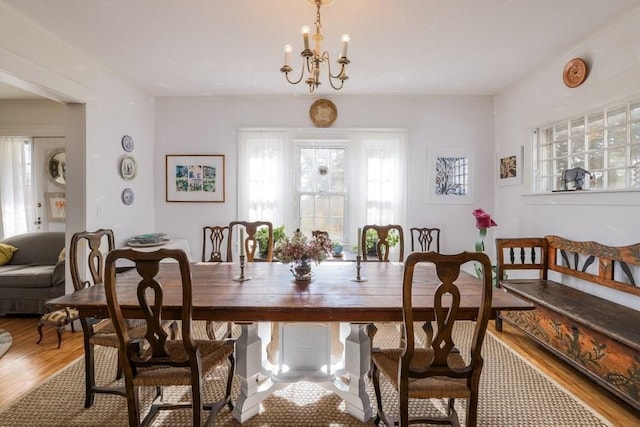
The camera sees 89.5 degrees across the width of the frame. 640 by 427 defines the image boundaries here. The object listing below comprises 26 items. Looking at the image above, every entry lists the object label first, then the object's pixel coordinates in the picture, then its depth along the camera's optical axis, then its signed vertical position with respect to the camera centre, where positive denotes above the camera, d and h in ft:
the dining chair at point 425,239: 13.66 -1.19
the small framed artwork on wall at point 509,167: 12.28 +1.76
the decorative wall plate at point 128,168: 11.95 +1.65
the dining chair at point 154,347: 4.43 -2.05
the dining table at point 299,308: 5.14 -1.54
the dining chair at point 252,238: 9.77 -0.82
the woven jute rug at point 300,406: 6.06 -3.93
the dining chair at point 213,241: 12.94 -1.27
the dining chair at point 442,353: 4.25 -2.01
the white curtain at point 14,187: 14.52 +1.10
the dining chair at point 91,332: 6.22 -2.42
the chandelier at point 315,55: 5.94 +3.12
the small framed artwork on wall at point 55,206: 14.84 +0.23
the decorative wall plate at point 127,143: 12.03 +2.56
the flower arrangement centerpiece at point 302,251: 6.70 -0.84
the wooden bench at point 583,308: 6.34 -2.35
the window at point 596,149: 8.22 +1.85
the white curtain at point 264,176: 14.01 +1.53
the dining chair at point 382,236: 9.18 -0.71
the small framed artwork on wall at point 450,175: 13.96 +1.56
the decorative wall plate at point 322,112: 13.68 +4.21
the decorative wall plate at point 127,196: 12.12 +0.57
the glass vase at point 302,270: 6.81 -1.25
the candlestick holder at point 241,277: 6.80 -1.41
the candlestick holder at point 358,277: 6.82 -1.43
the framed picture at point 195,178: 14.12 +1.45
